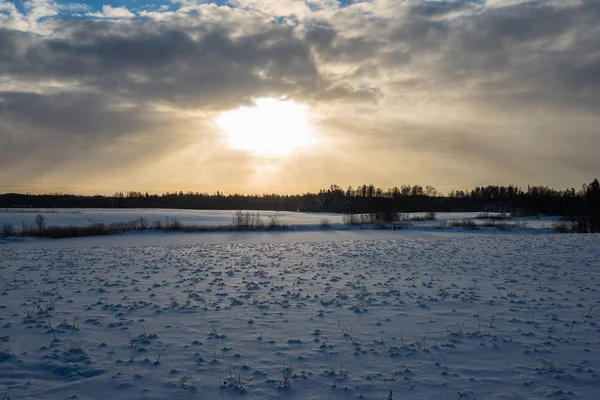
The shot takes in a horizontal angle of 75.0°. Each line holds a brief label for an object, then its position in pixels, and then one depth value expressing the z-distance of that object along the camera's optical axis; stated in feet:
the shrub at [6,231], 111.50
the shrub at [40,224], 124.65
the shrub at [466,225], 155.84
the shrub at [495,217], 219.37
